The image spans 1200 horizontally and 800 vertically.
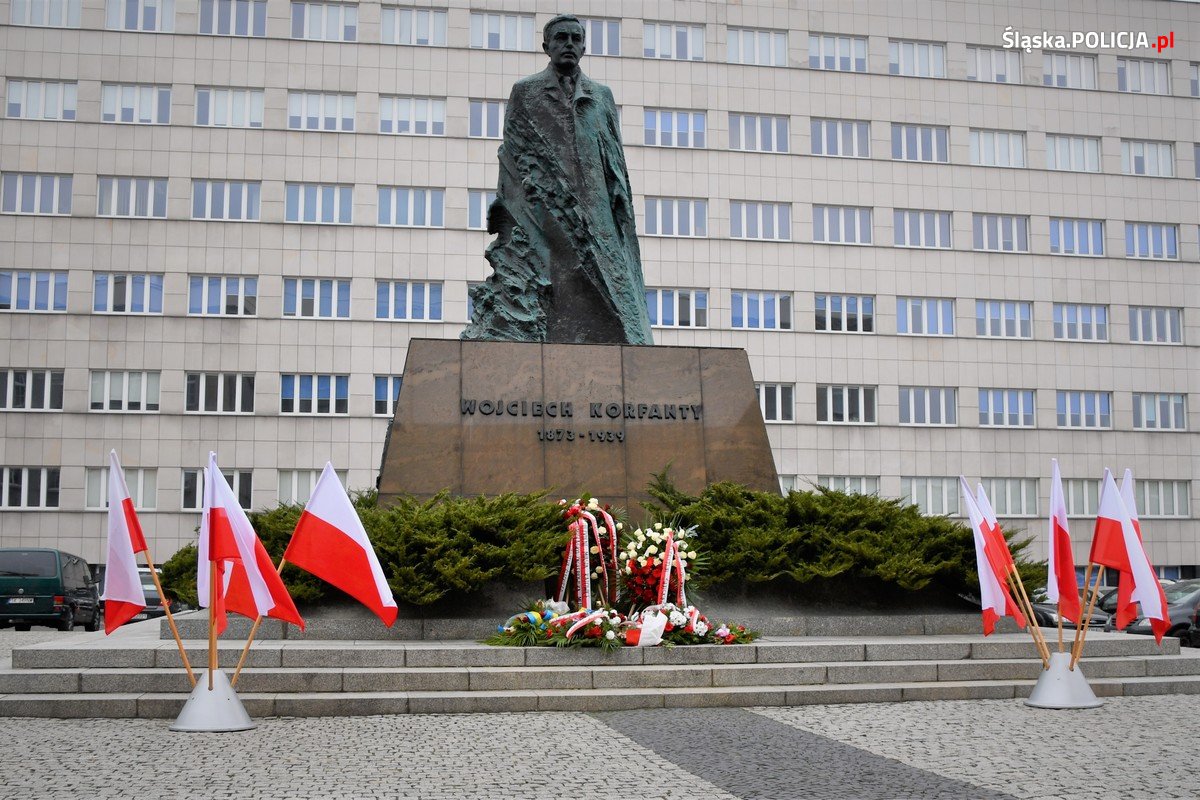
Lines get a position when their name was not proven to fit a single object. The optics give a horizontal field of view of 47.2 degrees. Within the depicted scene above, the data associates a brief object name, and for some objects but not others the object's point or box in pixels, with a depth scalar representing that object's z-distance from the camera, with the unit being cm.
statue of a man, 1723
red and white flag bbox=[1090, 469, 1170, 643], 1193
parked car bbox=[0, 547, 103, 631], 2794
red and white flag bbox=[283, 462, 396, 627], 1088
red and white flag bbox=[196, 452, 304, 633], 1066
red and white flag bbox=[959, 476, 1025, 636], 1195
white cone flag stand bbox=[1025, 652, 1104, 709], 1166
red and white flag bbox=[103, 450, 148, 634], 1086
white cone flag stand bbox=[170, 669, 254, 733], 1027
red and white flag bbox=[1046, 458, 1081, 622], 1204
